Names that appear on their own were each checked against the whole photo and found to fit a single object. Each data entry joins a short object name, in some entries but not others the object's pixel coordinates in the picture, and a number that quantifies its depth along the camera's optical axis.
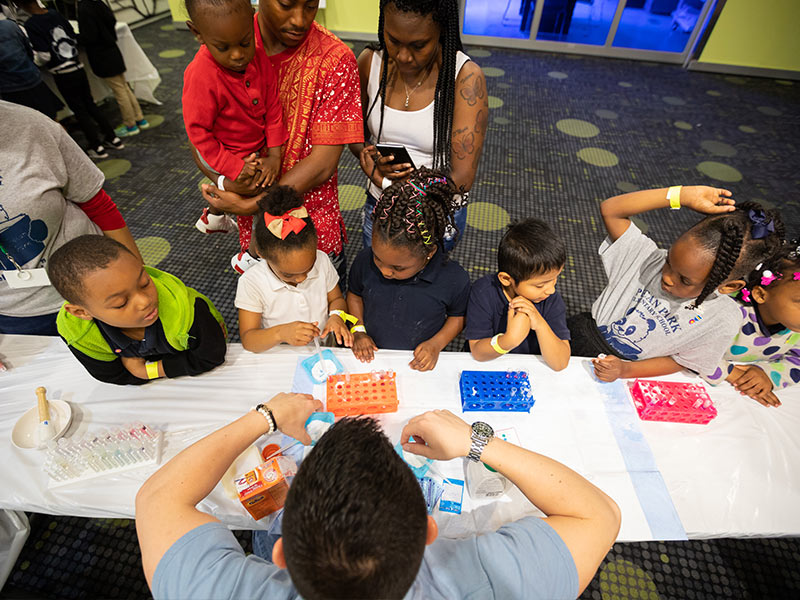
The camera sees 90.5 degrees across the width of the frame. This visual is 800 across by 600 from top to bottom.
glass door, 5.18
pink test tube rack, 1.09
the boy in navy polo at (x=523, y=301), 1.16
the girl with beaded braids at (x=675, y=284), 1.08
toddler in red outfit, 1.06
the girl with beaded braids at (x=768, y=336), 1.12
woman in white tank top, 1.37
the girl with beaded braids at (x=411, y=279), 1.19
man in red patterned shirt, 1.21
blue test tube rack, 1.10
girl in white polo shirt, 1.14
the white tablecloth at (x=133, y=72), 3.55
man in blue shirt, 0.56
